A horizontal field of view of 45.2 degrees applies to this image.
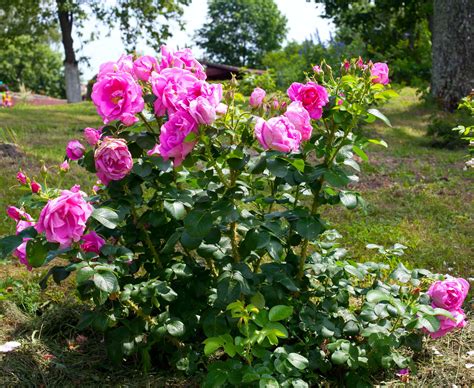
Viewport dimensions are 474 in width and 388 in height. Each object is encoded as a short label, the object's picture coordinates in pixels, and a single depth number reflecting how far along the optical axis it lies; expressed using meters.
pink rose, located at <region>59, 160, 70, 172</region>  2.07
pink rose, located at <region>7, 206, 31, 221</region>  1.91
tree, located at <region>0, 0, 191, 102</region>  19.86
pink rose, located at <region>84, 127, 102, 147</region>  1.95
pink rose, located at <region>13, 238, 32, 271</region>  2.05
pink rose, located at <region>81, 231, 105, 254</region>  1.98
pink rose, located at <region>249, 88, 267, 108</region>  1.97
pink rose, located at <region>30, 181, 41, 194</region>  1.81
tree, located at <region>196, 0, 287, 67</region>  67.50
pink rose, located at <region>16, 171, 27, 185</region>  1.84
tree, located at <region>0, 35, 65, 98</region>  46.28
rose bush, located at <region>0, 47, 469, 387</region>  1.82
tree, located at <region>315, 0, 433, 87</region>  14.04
